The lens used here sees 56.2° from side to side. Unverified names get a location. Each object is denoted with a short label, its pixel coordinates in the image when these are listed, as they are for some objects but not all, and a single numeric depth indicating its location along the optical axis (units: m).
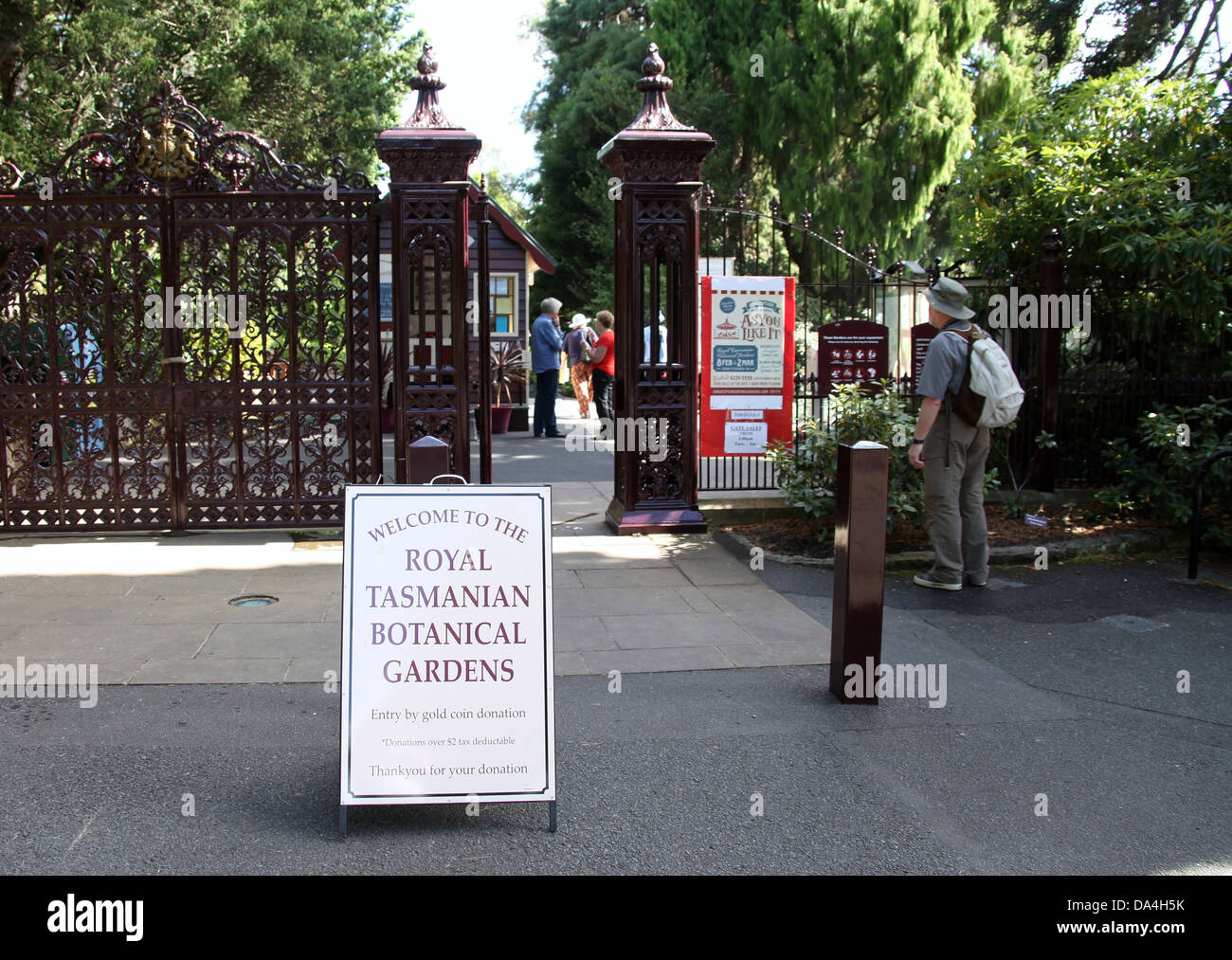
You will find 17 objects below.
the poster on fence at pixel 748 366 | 9.56
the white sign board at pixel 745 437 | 9.72
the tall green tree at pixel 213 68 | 14.08
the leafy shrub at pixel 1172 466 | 8.52
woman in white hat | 19.12
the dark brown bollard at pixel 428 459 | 4.48
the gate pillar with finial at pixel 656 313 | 8.81
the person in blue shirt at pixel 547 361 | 16.39
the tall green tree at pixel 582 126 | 30.23
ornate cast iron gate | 8.62
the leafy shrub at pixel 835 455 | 8.24
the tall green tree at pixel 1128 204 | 8.95
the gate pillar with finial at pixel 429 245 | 8.55
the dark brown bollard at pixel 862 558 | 5.25
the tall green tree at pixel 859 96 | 25.92
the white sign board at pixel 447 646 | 3.96
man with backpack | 7.22
